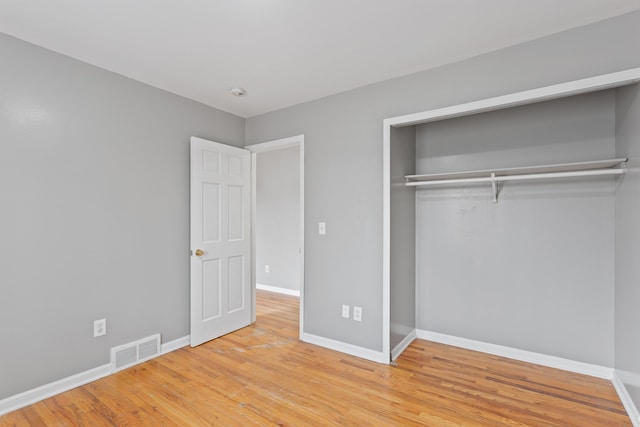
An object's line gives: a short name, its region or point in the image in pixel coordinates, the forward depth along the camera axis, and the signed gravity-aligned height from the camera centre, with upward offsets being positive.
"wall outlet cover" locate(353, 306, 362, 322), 2.94 -0.93
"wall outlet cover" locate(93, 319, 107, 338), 2.50 -0.91
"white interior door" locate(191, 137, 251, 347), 3.15 -0.27
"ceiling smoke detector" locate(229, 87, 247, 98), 3.02 +1.19
